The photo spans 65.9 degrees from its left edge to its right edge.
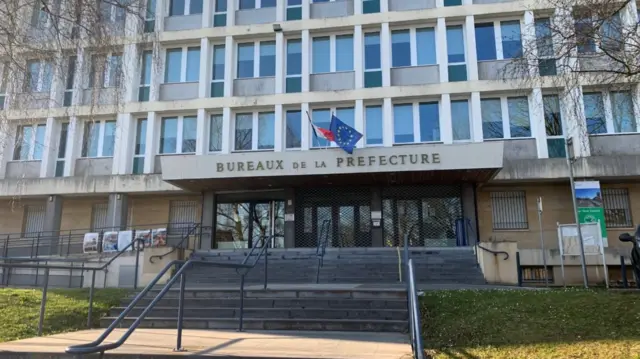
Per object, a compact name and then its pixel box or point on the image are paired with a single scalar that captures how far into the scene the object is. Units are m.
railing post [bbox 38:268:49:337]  8.00
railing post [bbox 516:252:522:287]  12.51
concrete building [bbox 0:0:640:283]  18.02
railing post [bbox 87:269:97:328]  8.89
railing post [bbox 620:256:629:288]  11.14
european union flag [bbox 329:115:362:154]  17.08
